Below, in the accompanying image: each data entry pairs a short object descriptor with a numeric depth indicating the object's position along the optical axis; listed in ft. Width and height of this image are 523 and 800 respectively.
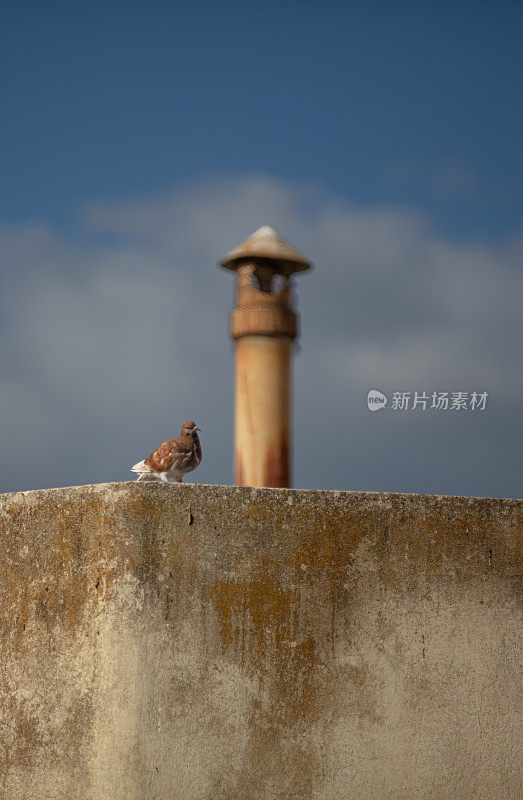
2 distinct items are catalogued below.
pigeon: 37.40
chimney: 55.26
